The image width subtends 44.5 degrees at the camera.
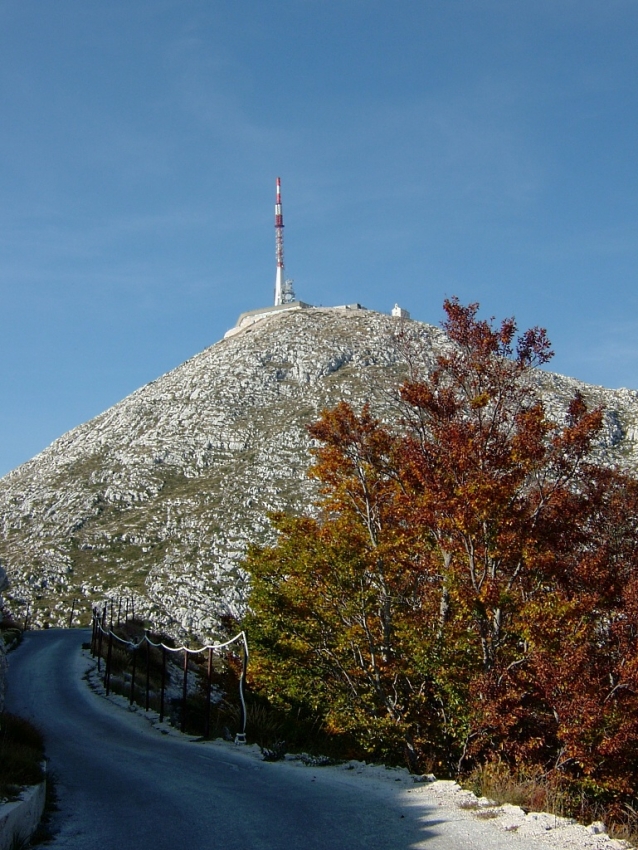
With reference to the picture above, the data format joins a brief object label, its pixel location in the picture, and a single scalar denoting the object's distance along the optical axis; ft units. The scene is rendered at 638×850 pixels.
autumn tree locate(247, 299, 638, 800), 50.98
